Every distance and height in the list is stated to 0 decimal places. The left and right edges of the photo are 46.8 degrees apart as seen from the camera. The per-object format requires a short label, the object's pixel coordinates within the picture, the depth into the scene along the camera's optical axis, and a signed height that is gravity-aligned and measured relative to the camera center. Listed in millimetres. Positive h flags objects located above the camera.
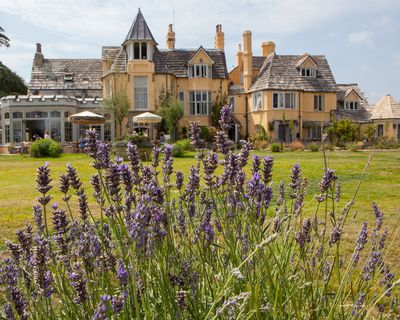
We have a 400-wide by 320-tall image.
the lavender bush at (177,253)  2312 -669
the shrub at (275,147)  32134 -481
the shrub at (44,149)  27828 -237
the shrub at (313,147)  33344 -546
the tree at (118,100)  36750 +3458
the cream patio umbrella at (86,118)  30859 +1761
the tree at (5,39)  44691 +10382
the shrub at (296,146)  34875 -442
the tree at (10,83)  59406 +8336
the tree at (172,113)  36688 +2424
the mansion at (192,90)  38800 +4720
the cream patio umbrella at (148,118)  32188 +1750
